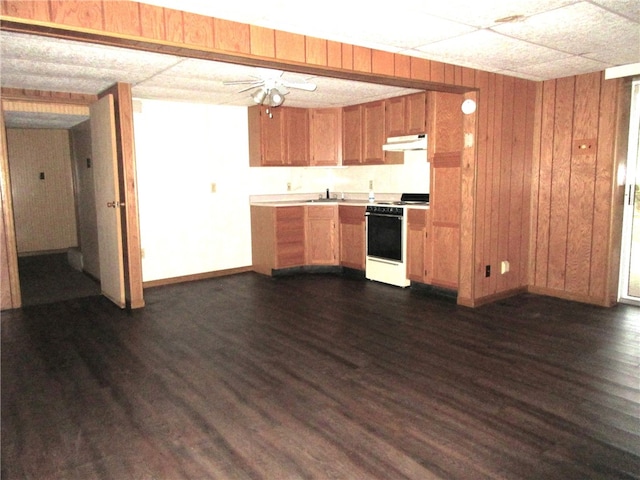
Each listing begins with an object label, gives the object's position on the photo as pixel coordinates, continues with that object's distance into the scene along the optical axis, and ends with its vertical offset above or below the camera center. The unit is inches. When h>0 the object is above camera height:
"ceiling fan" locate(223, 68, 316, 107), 160.9 +35.2
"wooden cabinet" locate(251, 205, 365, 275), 246.2 -28.1
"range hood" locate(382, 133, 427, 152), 210.8 +19.3
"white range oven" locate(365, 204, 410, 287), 219.9 -29.9
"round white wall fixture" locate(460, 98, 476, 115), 179.5 +30.0
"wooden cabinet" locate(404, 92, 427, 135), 212.2 +33.0
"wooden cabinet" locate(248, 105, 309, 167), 250.8 +27.4
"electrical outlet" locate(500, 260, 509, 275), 199.0 -36.7
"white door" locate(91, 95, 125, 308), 187.0 -3.6
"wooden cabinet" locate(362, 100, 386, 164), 237.5 +27.7
